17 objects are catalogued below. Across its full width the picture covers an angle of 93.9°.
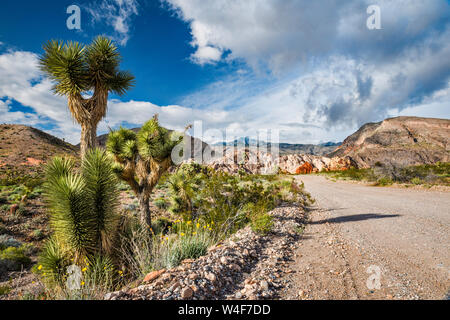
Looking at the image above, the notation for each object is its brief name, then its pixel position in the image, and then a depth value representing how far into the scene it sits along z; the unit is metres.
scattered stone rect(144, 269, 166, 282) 3.29
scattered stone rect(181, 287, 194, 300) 2.71
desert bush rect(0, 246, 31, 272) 6.69
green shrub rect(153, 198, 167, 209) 13.73
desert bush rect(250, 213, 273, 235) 5.83
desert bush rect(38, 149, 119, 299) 4.09
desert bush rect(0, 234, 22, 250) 8.05
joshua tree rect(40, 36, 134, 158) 6.57
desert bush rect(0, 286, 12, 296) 4.89
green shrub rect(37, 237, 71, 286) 4.20
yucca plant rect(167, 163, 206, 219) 11.01
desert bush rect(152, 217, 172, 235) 8.86
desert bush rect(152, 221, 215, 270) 4.09
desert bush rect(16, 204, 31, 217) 11.16
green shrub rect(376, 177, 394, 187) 18.30
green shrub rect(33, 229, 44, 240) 9.33
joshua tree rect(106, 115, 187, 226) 7.54
